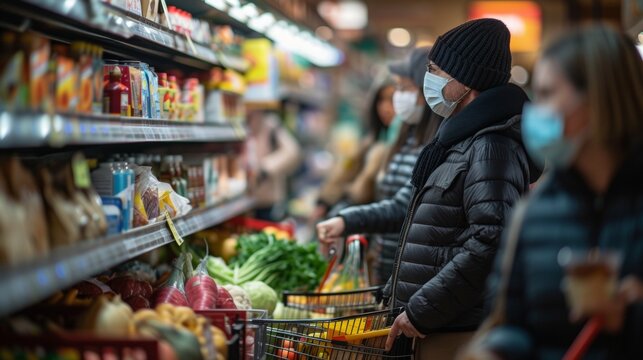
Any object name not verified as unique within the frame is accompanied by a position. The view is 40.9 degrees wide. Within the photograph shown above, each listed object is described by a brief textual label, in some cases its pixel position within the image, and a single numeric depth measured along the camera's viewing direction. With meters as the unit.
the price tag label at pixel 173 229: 4.00
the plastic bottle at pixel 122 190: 3.33
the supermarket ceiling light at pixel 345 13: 13.64
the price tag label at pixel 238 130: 6.05
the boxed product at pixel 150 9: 3.98
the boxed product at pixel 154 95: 4.02
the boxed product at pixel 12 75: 2.54
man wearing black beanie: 3.54
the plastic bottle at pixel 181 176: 4.71
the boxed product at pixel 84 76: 3.02
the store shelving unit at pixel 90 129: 2.45
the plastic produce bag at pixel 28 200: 2.57
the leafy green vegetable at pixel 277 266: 5.09
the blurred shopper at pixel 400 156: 5.00
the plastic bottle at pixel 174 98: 4.48
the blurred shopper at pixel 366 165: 6.82
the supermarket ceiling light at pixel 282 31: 5.42
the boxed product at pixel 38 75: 2.66
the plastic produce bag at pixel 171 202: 4.10
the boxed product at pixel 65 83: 2.82
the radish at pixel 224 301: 3.89
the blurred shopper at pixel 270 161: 8.27
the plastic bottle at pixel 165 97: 4.27
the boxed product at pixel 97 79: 3.16
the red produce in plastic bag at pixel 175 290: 3.74
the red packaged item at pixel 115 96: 3.44
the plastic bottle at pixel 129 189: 3.41
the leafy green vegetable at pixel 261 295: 4.55
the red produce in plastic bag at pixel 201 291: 3.72
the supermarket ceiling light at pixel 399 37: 17.86
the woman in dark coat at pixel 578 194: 2.40
